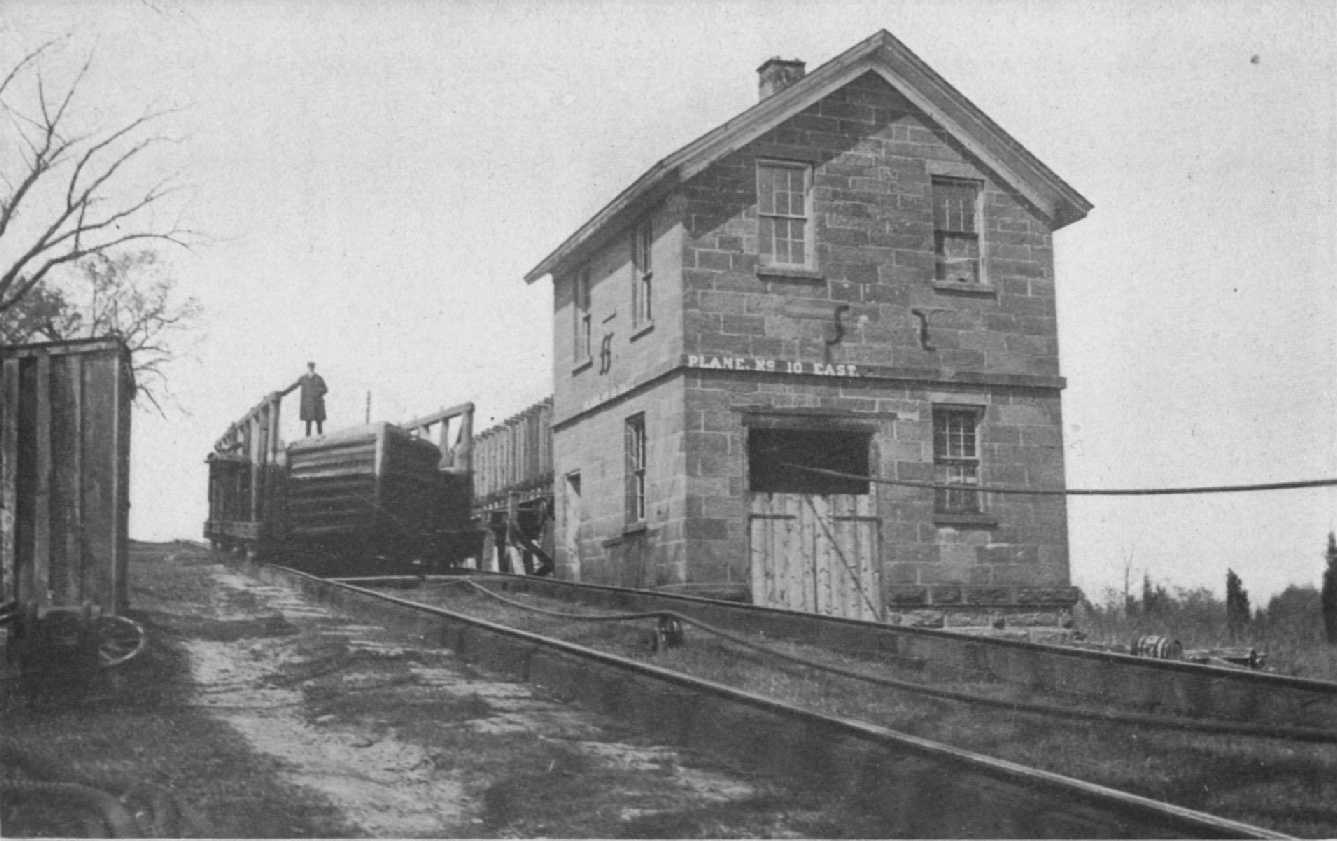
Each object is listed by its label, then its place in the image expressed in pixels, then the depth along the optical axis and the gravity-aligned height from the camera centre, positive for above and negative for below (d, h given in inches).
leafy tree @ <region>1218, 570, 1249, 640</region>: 1110.0 -61.2
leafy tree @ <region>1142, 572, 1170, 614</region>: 1348.4 -71.0
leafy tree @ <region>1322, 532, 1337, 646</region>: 934.4 -52.5
